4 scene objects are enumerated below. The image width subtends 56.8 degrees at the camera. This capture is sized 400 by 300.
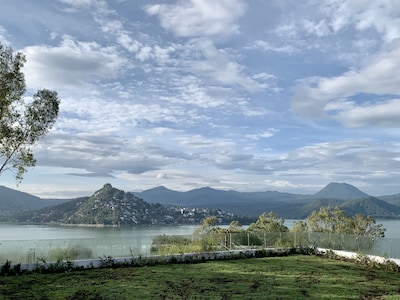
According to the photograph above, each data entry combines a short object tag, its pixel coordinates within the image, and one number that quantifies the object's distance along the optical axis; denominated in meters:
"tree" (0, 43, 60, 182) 12.88
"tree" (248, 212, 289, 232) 36.25
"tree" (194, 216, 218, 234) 35.96
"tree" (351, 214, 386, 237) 37.72
